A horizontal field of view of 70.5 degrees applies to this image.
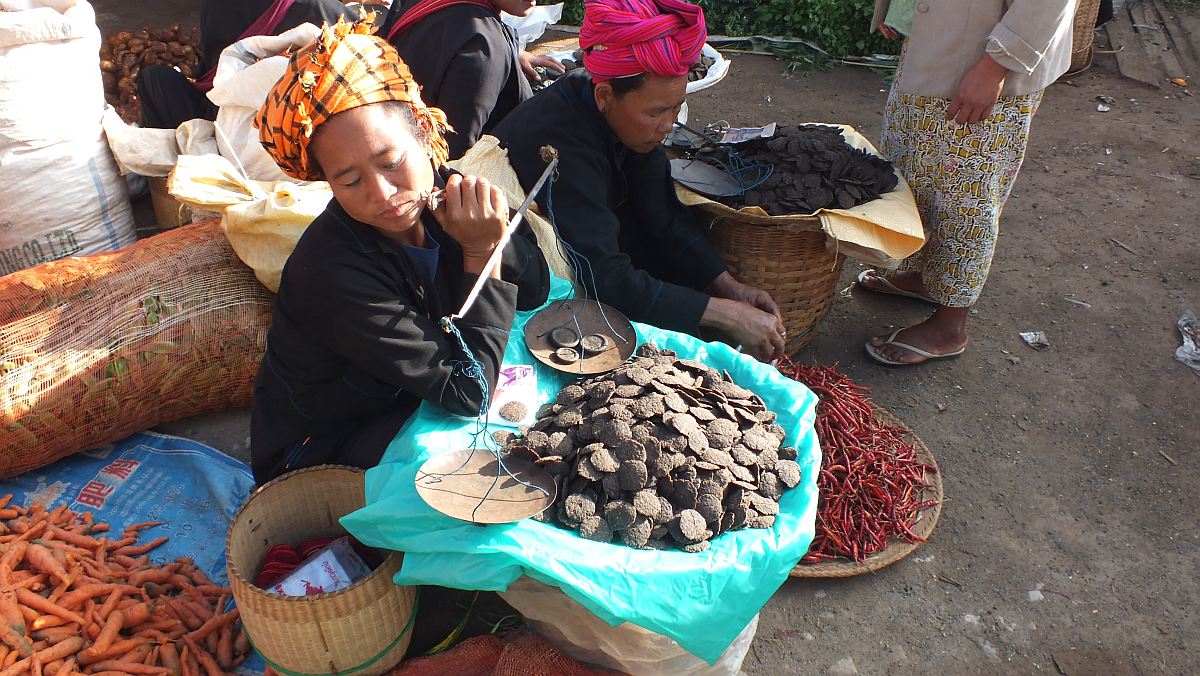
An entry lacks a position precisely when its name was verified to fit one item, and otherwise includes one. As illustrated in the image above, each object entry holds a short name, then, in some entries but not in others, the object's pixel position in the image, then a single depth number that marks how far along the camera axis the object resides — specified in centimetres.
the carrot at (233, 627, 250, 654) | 217
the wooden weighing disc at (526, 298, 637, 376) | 225
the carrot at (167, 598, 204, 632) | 221
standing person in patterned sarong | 264
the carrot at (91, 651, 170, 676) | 206
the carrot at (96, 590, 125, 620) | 218
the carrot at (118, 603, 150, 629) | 218
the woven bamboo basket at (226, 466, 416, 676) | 181
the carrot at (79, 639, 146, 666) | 207
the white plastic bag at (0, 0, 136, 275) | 301
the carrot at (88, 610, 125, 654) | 208
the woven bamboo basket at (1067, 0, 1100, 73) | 536
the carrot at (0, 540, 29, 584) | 221
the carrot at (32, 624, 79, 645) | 211
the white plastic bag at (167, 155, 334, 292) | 272
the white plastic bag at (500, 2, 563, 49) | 447
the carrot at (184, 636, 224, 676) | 209
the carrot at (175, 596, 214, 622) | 222
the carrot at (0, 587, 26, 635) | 209
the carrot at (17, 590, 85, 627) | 214
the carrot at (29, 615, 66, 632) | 211
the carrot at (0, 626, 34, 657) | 206
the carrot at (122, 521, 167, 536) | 248
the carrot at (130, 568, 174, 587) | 230
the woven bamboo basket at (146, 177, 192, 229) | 355
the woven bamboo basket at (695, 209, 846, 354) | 291
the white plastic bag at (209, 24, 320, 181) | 325
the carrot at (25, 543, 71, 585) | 225
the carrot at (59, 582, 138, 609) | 220
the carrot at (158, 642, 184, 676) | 211
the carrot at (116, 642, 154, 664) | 210
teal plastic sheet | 169
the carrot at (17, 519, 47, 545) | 236
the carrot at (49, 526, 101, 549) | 240
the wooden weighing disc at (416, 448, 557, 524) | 176
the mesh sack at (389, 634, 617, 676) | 198
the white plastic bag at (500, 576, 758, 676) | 185
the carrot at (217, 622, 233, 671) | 213
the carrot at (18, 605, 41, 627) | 212
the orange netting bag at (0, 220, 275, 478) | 255
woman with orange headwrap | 177
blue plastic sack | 252
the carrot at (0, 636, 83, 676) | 200
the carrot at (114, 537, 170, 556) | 241
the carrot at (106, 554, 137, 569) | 237
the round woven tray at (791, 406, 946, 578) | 243
